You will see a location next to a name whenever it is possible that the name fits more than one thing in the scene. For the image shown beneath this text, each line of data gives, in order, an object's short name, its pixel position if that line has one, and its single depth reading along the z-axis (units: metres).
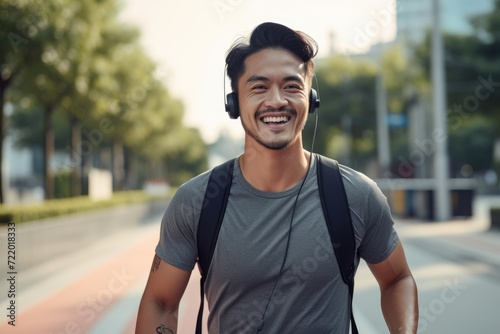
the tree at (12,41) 15.19
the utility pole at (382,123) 36.06
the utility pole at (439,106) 22.59
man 2.26
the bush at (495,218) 20.00
